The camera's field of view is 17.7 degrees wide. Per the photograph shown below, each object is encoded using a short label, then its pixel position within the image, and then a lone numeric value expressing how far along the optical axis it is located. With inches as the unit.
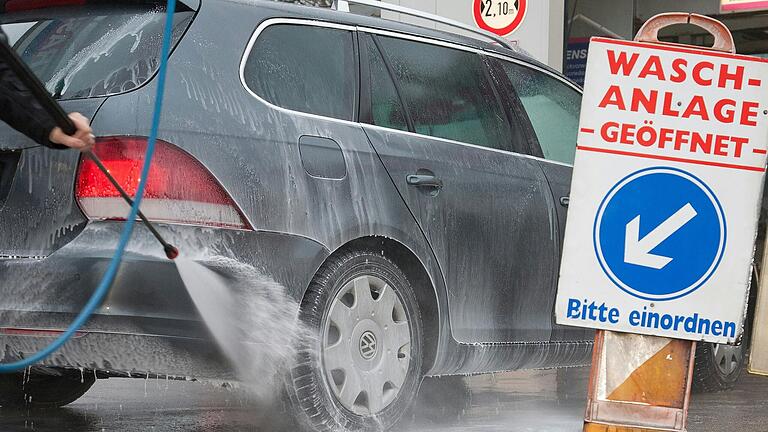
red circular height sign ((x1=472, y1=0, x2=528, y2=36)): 836.5
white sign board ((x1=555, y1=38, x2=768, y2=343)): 287.4
